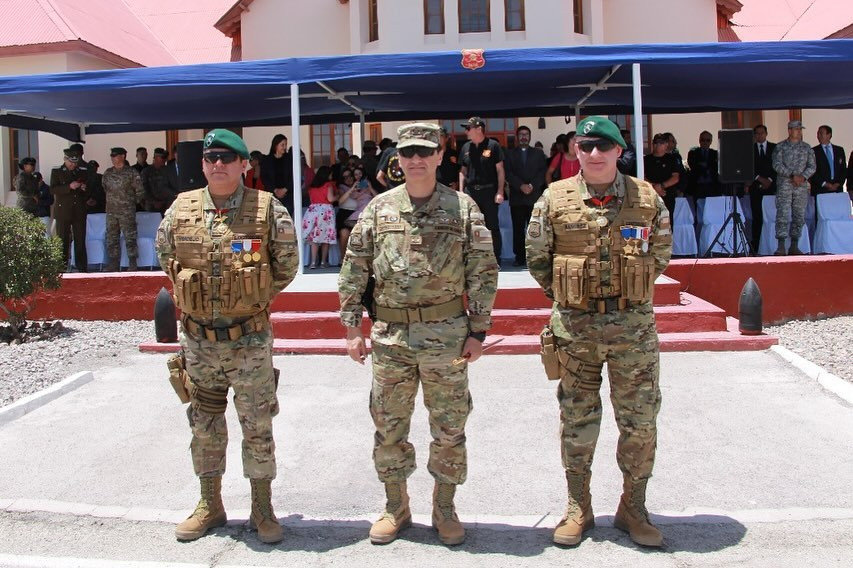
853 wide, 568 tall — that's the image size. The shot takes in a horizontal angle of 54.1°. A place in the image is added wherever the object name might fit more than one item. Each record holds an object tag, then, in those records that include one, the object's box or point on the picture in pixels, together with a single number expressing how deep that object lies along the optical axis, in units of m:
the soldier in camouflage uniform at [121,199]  11.29
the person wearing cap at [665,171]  10.95
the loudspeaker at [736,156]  10.19
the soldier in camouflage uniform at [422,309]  3.85
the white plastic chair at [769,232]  11.11
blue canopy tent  9.21
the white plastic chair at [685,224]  11.10
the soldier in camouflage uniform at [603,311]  3.84
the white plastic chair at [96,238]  11.80
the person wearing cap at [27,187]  12.68
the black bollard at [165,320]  8.25
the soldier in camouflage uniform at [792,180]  10.50
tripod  10.47
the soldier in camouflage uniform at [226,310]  3.95
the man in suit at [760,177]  11.19
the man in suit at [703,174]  11.55
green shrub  8.65
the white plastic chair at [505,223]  11.71
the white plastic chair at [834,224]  10.78
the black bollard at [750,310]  7.91
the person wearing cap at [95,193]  12.02
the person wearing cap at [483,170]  9.41
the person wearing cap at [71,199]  11.58
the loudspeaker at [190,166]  10.03
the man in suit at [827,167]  11.27
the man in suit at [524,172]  10.39
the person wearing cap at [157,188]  12.02
